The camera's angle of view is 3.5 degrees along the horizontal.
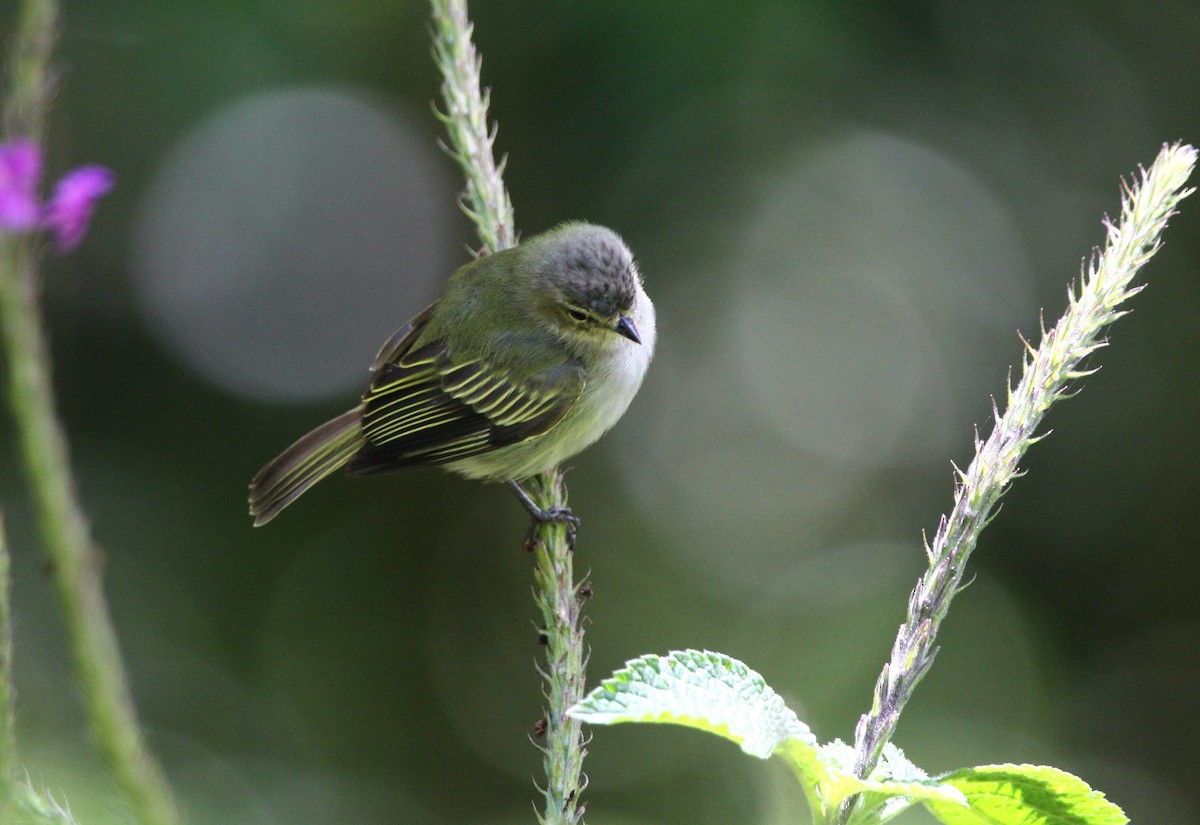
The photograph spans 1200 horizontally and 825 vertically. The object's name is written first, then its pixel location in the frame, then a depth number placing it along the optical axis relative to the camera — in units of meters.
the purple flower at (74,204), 1.30
